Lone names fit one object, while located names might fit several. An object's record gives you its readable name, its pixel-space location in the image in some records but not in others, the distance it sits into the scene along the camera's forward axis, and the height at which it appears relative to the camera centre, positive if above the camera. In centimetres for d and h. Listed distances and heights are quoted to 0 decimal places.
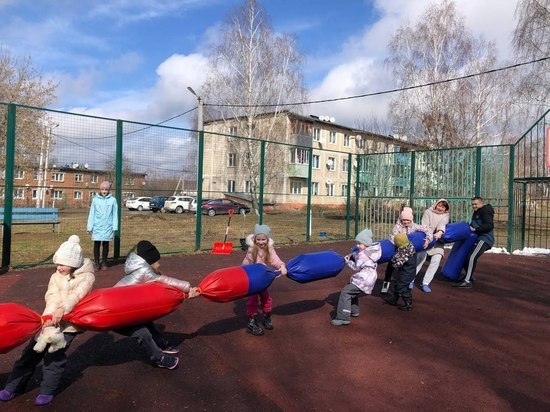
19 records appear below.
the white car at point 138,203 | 1082 -3
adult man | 815 -48
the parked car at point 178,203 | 1205 -1
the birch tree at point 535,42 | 2100 +840
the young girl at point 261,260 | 531 -66
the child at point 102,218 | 861 -33
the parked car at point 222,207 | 1773 -12
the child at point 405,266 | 647 -83
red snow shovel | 1142 -116
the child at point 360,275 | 570 -86
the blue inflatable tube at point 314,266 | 527 -73
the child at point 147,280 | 397 -73
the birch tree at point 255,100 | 3156 +779
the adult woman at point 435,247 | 778 -64
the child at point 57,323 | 347 -95
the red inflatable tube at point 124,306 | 351 -87
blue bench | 1037 -41
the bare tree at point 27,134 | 1003 +162
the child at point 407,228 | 710 -29
